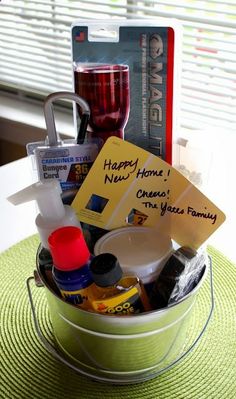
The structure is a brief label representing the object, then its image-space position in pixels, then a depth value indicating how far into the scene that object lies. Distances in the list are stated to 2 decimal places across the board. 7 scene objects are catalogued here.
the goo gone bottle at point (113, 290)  0.42
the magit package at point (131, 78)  0.55
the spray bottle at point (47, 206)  0.48
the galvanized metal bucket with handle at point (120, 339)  0.45
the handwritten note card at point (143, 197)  0.50
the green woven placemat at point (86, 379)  0.48
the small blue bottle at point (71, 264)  0.43
